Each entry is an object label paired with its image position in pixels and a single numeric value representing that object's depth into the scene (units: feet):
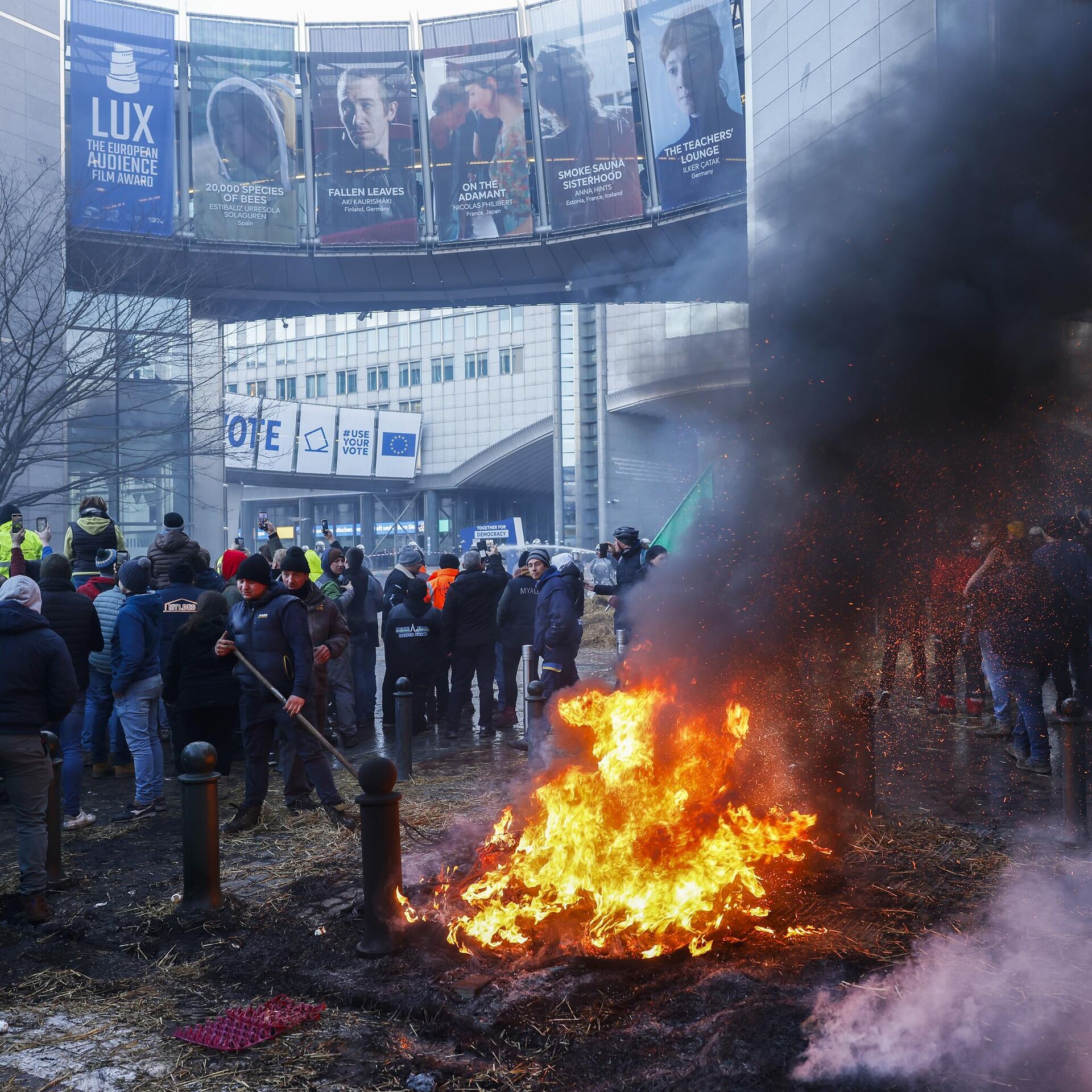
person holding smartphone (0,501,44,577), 29.90
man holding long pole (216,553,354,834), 20.42
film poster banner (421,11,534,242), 84.99
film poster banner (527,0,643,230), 82.48
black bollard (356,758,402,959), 13.85
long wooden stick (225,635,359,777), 19.44
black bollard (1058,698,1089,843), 18.33
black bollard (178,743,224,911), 15.75
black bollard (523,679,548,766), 25.53
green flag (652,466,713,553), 23.32
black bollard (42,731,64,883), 17.23
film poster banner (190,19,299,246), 80.07
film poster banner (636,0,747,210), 76.54
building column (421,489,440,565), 144.25
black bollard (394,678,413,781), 25.31
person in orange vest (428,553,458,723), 33.99
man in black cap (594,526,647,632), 33.73
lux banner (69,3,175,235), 71.51
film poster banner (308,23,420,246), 84.12
